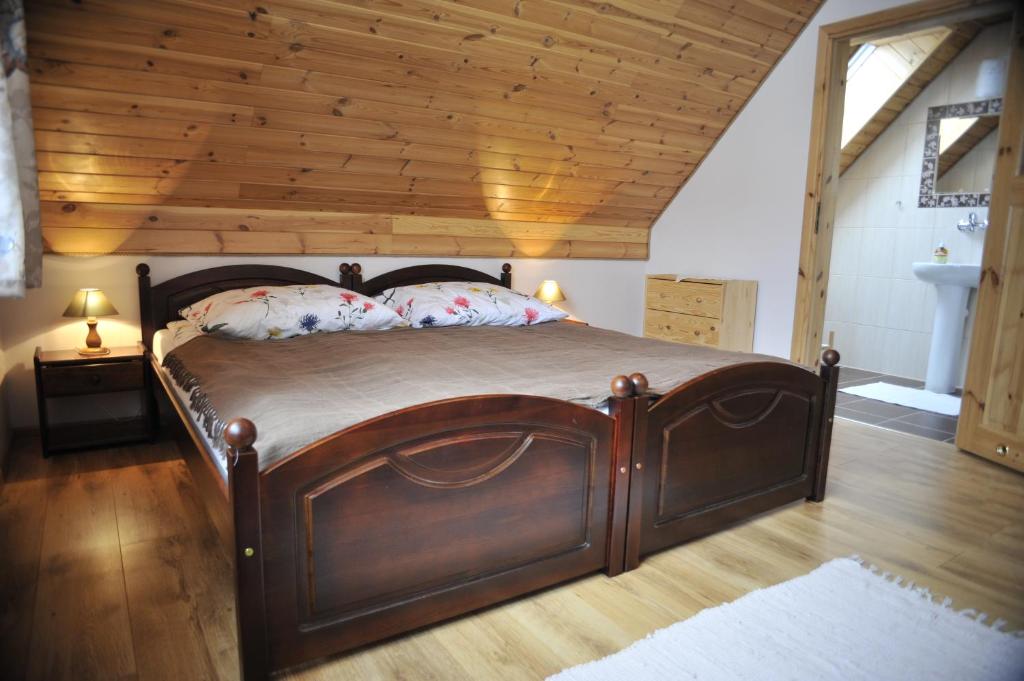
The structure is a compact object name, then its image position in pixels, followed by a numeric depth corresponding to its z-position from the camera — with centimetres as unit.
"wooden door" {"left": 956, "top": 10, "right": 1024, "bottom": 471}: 301
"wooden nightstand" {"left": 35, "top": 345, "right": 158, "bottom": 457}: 280
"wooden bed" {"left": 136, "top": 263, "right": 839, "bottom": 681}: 143
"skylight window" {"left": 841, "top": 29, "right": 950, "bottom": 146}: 446
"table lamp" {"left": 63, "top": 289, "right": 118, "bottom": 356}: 288
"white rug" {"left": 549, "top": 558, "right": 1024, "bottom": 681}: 155
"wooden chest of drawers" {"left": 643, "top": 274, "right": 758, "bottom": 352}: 422
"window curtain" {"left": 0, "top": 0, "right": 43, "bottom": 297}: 115
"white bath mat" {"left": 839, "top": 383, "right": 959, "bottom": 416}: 412
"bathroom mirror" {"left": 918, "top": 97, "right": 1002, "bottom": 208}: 444
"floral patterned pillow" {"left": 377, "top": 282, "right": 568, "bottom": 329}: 334
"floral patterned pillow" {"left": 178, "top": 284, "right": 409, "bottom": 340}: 280
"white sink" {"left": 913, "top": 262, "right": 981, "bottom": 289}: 416
